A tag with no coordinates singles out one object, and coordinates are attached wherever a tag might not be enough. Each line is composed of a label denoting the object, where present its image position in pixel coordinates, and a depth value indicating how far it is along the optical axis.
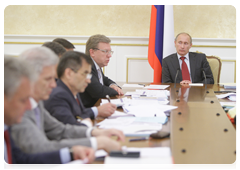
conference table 2.28
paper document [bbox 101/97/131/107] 3.99
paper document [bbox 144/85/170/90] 4.71
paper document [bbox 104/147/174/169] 2.09
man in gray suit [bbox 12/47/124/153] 2.32
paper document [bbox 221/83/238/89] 4.72
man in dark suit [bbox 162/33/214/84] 5.27
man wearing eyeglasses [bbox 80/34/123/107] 4.35
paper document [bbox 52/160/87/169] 2.16
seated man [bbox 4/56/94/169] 1.78
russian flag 5.72
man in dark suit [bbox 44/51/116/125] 3.22
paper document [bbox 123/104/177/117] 3.74
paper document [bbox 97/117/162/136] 3.06
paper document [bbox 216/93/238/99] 4.27
